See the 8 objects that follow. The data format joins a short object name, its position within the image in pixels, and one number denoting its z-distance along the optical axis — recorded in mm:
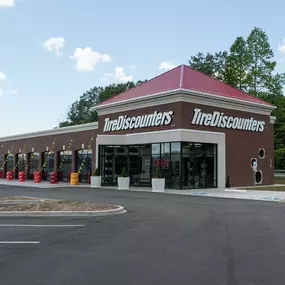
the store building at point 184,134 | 27688
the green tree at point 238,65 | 50875
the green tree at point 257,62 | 50188
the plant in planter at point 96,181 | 30766
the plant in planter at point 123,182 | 28345
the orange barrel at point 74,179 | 34844
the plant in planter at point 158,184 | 26391
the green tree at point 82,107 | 100444
